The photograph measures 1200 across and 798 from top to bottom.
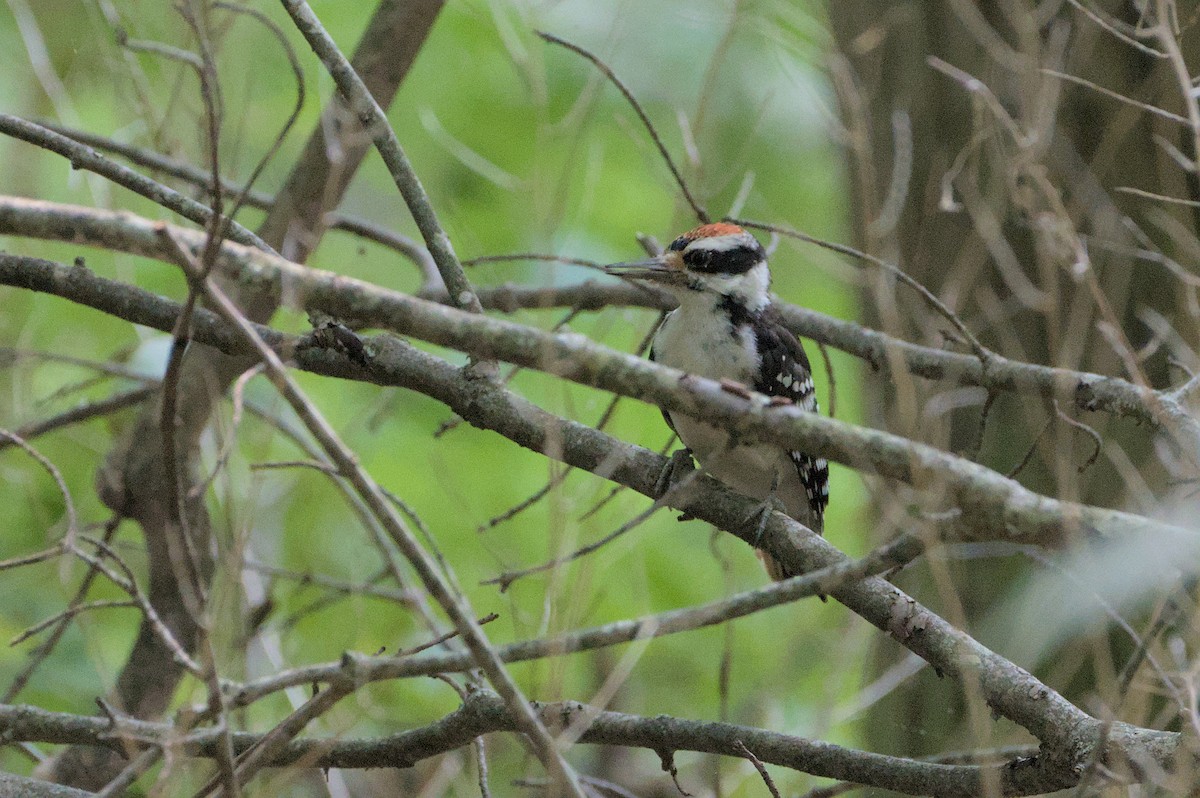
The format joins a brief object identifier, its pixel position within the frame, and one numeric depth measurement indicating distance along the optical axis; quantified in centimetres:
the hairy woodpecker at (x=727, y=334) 820
